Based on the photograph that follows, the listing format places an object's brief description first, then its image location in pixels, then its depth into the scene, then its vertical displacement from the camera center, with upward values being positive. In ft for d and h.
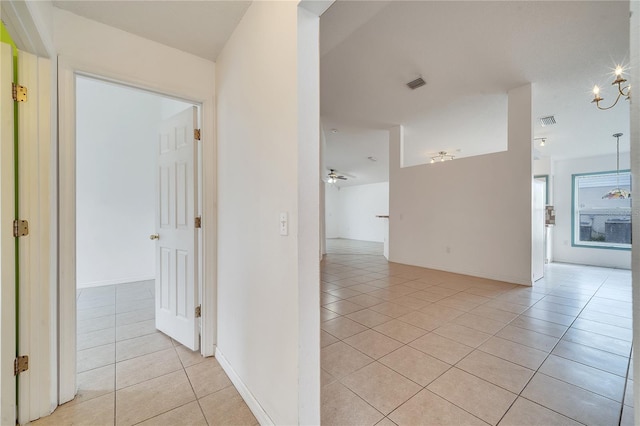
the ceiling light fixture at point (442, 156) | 24.36 +5.50
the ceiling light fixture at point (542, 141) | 19.10 +5.29
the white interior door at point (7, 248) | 4.65 -0.65
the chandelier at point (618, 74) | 7.61 +4.14
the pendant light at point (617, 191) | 17.97 +1.51
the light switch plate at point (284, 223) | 4.30 -0.18
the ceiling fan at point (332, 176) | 32.96 +4.68
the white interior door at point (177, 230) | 7.43 -0.56
